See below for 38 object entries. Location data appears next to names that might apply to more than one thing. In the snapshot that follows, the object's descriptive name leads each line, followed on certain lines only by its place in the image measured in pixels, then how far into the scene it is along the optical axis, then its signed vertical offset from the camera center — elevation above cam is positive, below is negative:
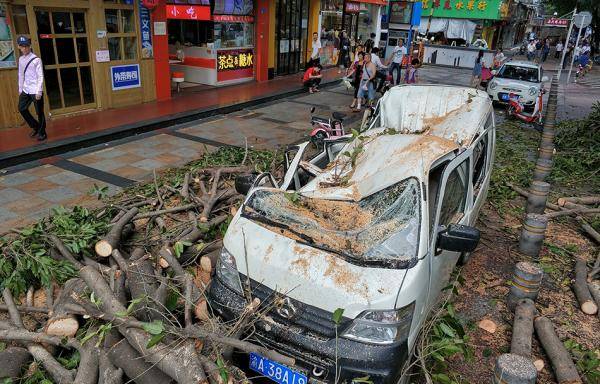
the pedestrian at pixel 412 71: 16.02 -1.28
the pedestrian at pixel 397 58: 15.94 -0.87
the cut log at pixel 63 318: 3.55 -2.27
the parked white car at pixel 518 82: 13.73 -1.34
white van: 3.04 -1.58
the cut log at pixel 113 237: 4.46 -2.14
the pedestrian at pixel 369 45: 19.33 -0.58
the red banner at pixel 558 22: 28.66 +1.00
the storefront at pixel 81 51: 8.95 -0.69
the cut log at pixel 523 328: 3.90 -2.52
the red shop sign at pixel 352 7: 21.68 +1.07
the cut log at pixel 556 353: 3.55 -2.53
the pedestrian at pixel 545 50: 35.40 -0.89
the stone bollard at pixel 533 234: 5.51 -2.30
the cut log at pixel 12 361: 3.27 -2.41
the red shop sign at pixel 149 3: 11.13 +0.44
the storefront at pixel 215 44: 14.58 -0.62
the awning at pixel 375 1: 21.62 +1.37
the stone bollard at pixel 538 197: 6.30 -2.12
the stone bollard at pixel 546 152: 9.23 -2.24
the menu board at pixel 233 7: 14.18 +0.57
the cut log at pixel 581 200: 7.21 -2.44
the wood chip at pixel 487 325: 4.43 -2.70
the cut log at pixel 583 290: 4.69 -2.59
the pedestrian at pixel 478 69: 18.19 -1.28
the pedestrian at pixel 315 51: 15.78 -0.79
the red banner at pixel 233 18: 14.16 +0.22
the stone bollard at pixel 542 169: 7.58 -2.08
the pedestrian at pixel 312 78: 15.64 -1.63
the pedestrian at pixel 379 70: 13.12 -1.17
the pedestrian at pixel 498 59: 19.85 -1.01
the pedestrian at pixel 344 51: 21.06 -0.94
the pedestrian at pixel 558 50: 38.80 -0.93
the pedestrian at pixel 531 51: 34.28 -0.98
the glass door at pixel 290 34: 17.48 -0.23
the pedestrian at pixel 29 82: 8.04 -1.11
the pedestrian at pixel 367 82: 12.68 -1.38
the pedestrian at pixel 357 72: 13.62 -1.19
